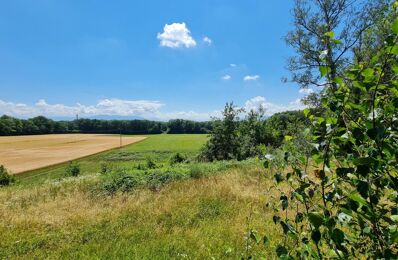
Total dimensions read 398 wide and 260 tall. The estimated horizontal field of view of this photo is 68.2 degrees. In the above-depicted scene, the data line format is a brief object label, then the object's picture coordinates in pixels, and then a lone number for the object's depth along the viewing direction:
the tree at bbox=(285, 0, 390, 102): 19.00
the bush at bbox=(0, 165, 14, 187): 21.30
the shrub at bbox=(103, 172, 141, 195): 10.38
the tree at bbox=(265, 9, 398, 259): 1.05
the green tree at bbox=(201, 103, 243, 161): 22.76
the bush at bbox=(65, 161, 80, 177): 26.89
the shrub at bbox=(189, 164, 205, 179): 11.99
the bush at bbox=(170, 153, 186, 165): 29.13
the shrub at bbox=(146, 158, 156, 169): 23.02
